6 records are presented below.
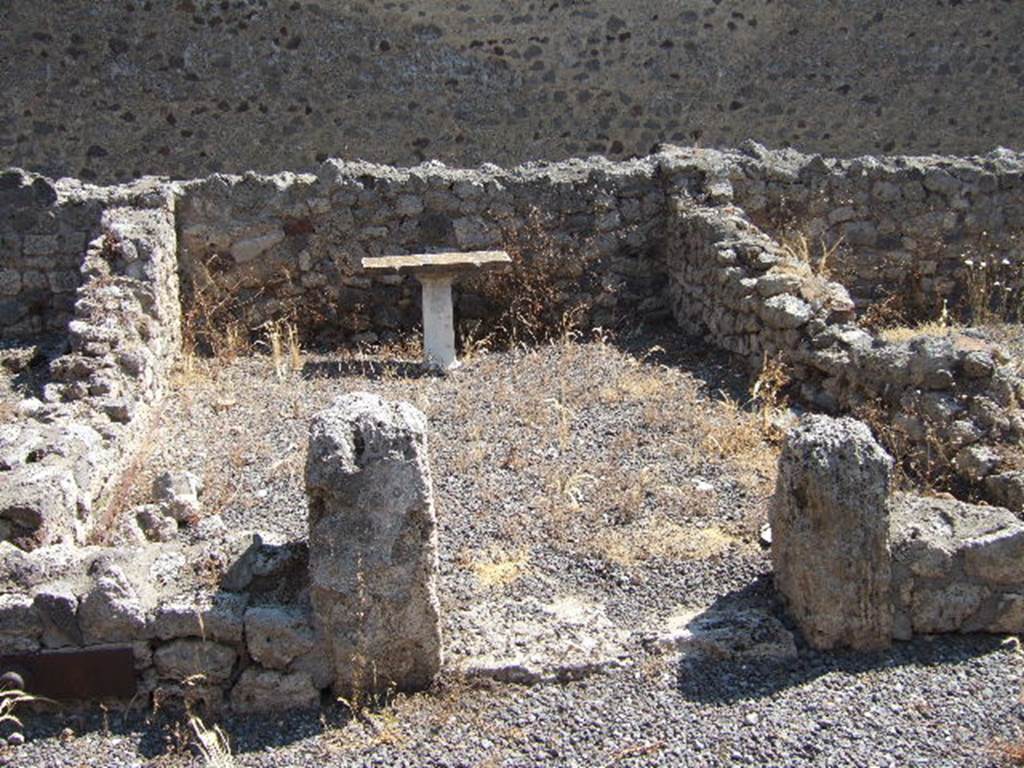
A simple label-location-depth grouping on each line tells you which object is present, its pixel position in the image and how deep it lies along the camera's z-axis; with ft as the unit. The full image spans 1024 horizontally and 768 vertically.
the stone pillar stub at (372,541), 12.97
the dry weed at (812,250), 29.66
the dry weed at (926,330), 27.48
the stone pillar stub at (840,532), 13.87
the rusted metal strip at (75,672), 13.19
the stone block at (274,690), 13.41
